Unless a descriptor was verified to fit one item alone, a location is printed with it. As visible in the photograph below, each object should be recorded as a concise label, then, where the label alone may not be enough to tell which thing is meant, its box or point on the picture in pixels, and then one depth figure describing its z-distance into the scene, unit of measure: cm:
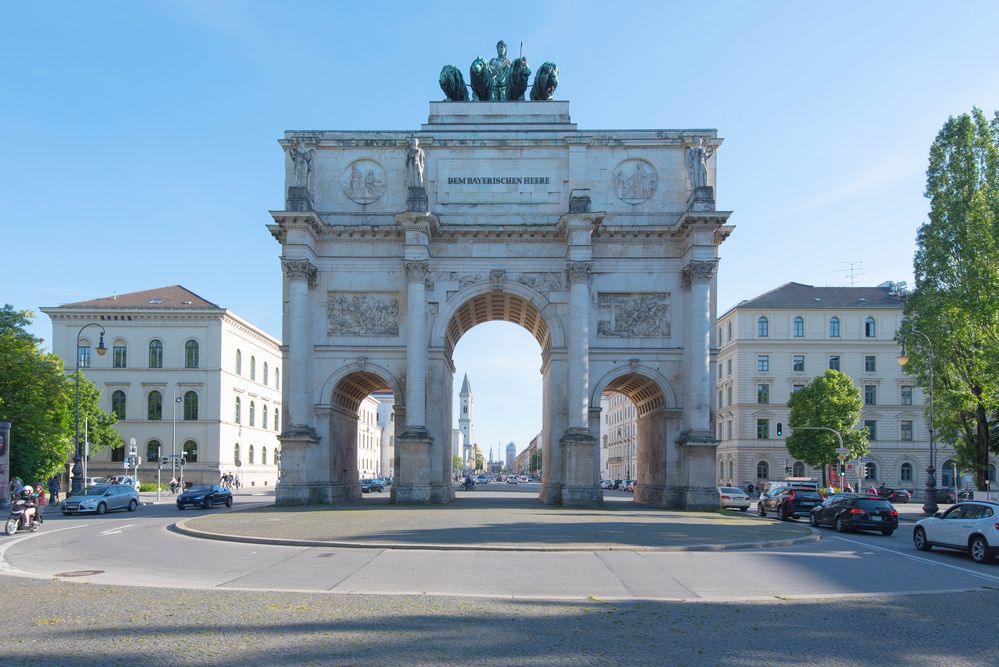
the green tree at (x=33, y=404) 4291
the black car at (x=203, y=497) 3691
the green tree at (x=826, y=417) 6156
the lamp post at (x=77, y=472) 3923
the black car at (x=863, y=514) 2616
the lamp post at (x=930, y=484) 3750
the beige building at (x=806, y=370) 7256
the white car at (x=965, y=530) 1842
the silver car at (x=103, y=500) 3344
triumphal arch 3888
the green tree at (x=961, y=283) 3984
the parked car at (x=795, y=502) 3328
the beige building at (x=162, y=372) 6544
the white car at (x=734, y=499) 4281
